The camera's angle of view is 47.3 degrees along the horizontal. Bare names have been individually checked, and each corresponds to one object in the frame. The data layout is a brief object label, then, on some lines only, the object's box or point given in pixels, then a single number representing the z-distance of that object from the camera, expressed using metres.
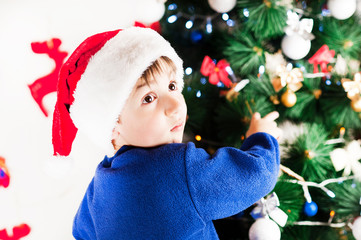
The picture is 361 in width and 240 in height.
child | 0.81
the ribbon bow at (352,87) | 1.06
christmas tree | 1.06
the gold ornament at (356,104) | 1.06
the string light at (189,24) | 1.12
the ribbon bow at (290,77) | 1.07
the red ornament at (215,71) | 1.12
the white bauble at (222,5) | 1.04
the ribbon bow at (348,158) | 1.10
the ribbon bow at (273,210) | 1.05
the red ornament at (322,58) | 1.09
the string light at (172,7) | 1.13
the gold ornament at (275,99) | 1.11
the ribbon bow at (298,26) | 1.05
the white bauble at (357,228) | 1.07
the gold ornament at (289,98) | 1.07
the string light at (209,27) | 1.14
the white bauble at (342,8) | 1.02
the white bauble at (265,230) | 1.03
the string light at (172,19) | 1.13
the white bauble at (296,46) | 1.04
